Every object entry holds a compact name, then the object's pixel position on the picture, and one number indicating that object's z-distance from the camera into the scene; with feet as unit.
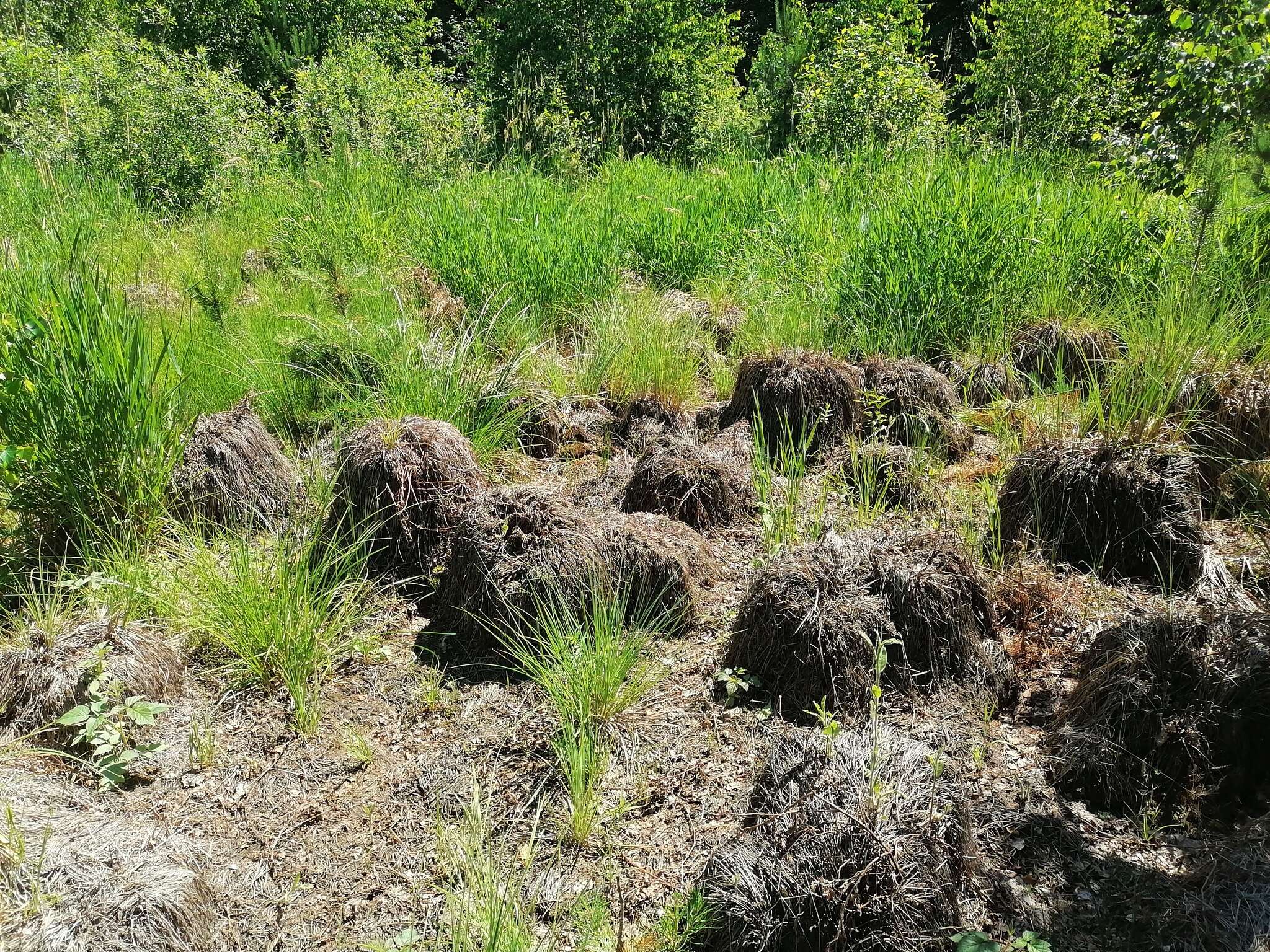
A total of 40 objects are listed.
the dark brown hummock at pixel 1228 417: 10.94
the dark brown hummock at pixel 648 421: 14.30
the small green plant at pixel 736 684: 8.93
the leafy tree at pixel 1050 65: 27.25
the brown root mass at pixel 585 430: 14.61
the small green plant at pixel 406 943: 6.62
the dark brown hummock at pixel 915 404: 13.15
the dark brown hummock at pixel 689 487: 12.10
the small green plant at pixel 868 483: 11.28
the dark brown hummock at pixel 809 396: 13.69
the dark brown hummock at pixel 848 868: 6.06
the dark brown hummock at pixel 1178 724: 7.14
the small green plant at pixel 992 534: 10.25
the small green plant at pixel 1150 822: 7.07
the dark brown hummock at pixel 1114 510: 9.75
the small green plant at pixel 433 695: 9.49
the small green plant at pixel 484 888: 6.14
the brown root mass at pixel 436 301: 17.32
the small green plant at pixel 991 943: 5.73
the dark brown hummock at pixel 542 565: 9.98
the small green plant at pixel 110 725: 8.28
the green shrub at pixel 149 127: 27.81
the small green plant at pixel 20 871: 6.28
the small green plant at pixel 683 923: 6.34
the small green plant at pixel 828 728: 7.02
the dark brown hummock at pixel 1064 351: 13.91
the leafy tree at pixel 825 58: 27.99
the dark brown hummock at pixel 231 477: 12.09
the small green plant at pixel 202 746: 8.73
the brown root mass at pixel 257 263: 22.04
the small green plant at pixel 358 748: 8.80
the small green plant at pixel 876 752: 6.32
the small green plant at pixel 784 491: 11.27
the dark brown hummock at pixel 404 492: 11.32
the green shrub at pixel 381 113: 27.09
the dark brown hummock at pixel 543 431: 14.76
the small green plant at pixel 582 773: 7.64
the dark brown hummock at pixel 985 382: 14.26
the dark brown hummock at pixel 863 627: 8.68
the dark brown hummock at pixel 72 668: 8.61
